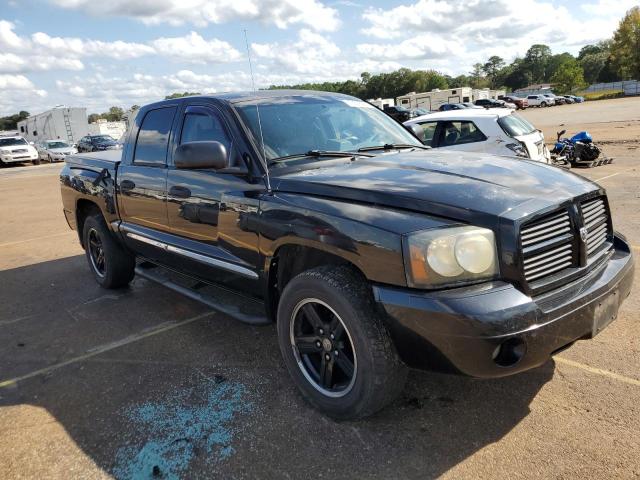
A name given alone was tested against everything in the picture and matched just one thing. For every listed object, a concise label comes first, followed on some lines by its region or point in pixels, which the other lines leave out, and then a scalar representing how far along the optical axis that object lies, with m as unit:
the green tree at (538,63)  138.38
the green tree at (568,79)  95.37
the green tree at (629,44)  80.00
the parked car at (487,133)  9.37
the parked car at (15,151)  29.08
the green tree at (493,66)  154.25
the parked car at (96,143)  31.38
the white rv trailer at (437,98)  69.25
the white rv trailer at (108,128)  48.34
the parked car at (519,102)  59.84
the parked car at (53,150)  31.58
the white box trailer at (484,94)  74.44
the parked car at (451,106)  41.48
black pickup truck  2.42
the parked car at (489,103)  46.12
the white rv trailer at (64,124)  44.00
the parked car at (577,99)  68.90
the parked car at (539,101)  64.89
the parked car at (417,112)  40.71
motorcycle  12.57
